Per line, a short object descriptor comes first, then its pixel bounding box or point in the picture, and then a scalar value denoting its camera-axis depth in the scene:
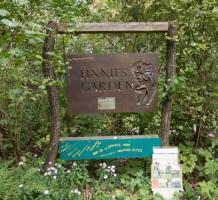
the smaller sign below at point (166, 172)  3.62
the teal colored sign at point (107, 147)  3.72
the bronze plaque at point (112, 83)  3.68
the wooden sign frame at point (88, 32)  3.43
